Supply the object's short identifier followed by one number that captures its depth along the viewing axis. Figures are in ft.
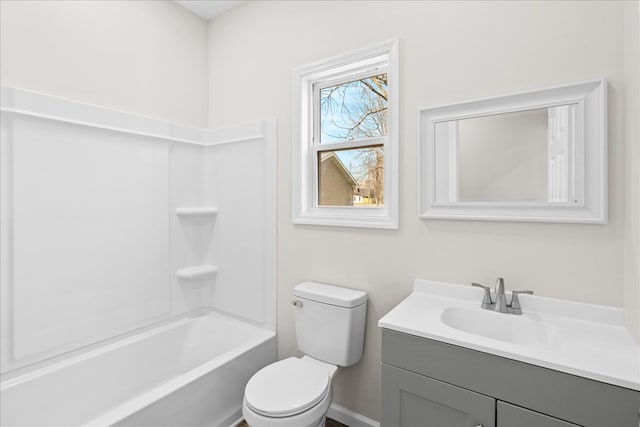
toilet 4.57
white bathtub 5.05
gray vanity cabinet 2.99
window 5.85
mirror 4.13
